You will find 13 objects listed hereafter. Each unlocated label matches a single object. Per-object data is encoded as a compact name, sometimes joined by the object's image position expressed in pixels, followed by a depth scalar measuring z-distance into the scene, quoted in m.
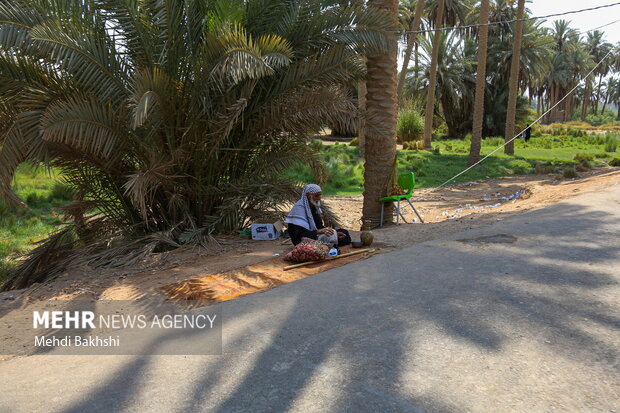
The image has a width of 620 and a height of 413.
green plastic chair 9.91
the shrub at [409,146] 28.30
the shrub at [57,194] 15.43
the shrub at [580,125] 55.36
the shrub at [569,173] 16.94
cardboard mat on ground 5.41
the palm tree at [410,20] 26.47
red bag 6.57
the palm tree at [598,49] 95.59
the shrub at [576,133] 38.45
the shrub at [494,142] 32.57
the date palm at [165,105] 7.03
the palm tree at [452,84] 39.41
